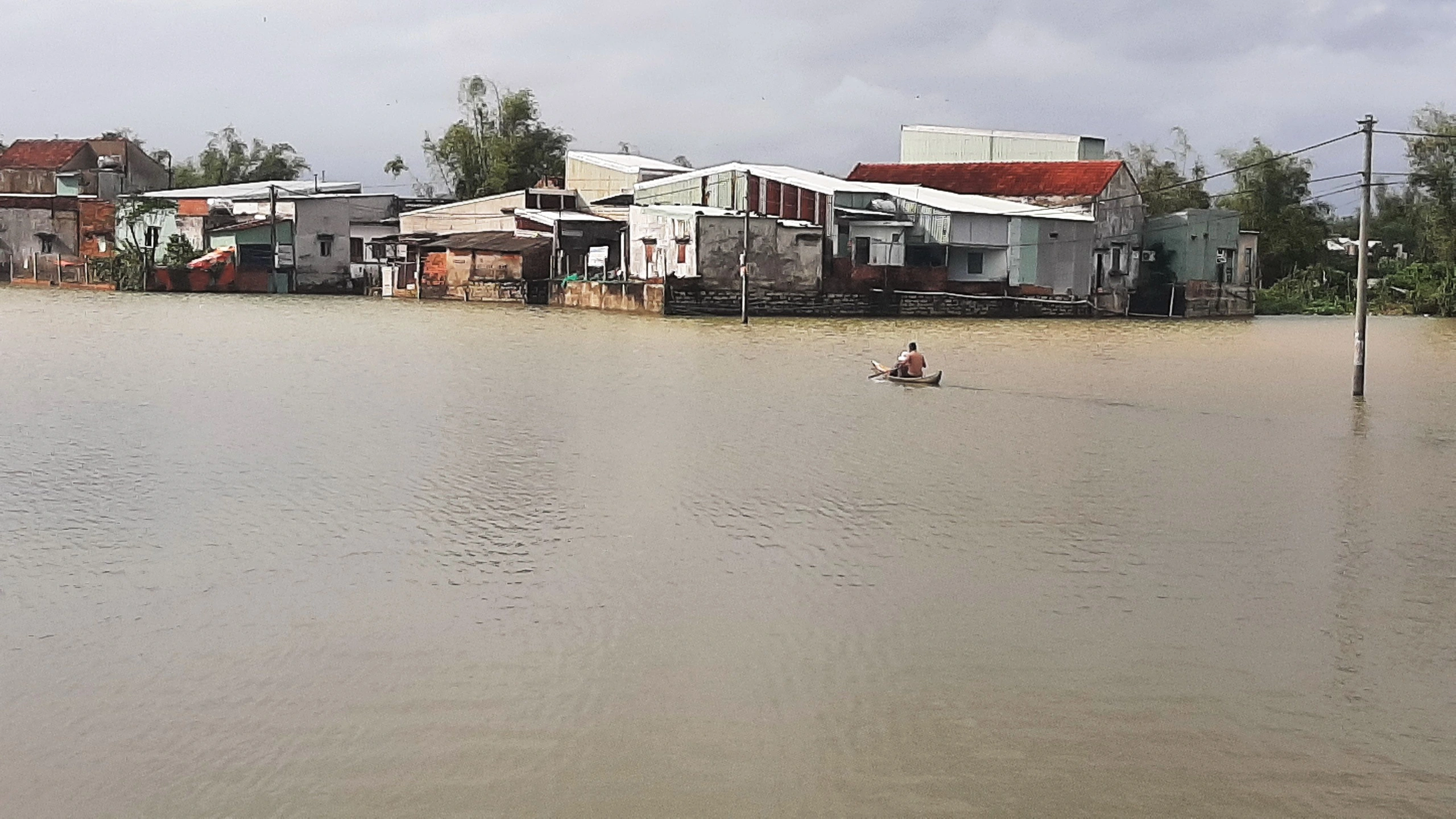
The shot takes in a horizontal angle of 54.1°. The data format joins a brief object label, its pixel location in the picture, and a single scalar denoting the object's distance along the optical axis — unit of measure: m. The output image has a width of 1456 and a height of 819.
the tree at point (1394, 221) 72.12
